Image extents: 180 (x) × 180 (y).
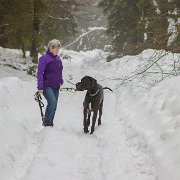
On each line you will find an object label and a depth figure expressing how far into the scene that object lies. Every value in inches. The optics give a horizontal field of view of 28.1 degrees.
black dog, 318.7
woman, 300.0
